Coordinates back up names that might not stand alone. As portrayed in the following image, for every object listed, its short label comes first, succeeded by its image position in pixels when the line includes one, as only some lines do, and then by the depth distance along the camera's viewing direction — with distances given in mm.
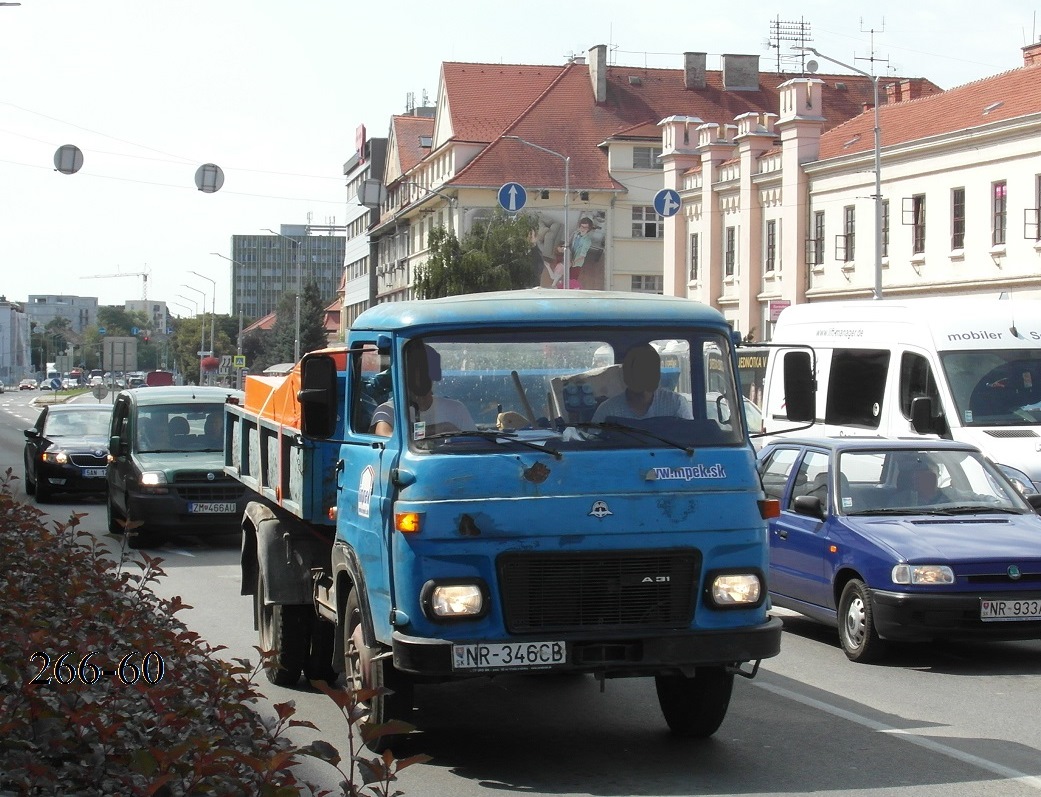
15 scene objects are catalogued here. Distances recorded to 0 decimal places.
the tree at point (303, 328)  119125
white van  16672
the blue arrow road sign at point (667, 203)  49875
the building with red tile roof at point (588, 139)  85812
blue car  10672
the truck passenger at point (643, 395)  7754
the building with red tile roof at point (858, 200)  46844
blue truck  7320
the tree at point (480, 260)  64938
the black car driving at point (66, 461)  25953
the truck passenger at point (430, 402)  7609
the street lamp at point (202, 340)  135562
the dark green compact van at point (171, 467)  18969
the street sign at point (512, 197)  57000
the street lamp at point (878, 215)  46531
